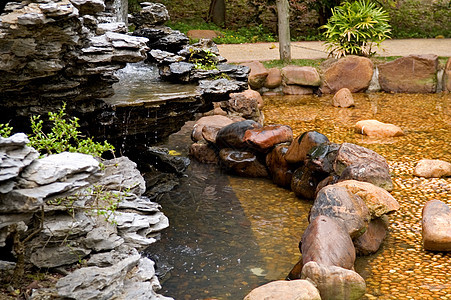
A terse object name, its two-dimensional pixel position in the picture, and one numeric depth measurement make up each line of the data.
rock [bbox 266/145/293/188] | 8.20
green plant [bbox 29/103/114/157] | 4.64
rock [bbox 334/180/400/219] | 6.23
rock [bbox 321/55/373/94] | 13.52
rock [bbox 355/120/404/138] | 10.13
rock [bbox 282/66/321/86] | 13.59
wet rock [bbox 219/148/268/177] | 8.69
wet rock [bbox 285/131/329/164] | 7.99
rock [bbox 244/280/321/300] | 4.54
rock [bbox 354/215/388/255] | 6.02
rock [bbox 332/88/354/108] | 12.48
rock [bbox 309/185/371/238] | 5.88
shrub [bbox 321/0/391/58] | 14.38
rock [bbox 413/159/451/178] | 7.96
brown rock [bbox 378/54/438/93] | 13.19
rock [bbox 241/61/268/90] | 13.41
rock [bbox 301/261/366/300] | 4.89
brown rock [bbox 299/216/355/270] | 5.26
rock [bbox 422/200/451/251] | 5.85
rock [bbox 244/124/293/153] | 8.56
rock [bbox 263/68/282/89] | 13.62
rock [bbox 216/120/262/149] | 8.84
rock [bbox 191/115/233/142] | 10.02
